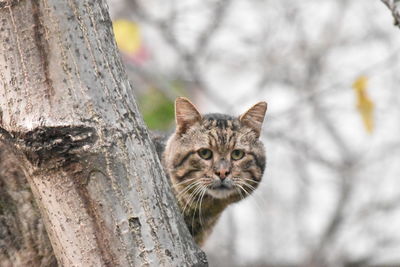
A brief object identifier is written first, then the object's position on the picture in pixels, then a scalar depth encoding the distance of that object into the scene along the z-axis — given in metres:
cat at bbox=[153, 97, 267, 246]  8.48
